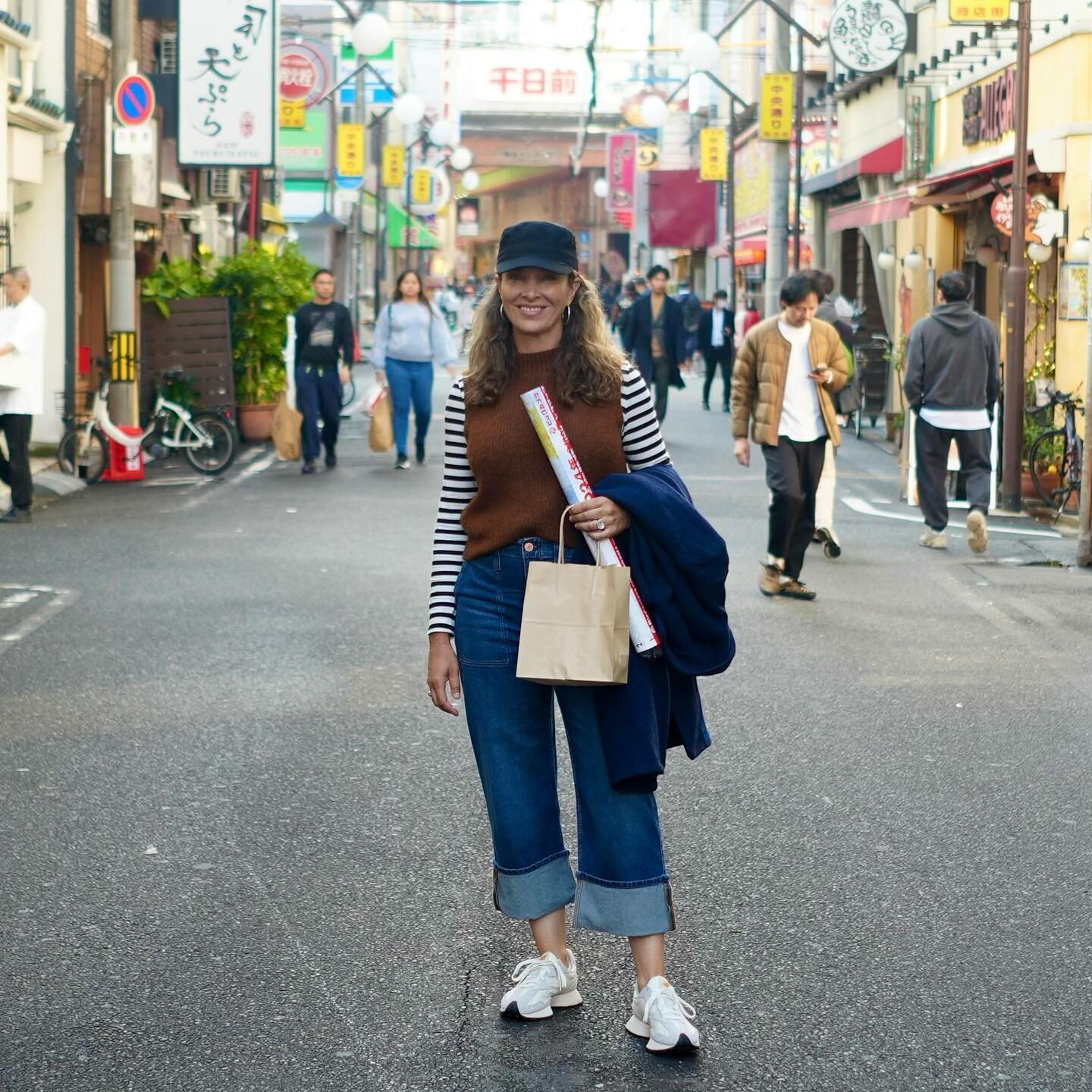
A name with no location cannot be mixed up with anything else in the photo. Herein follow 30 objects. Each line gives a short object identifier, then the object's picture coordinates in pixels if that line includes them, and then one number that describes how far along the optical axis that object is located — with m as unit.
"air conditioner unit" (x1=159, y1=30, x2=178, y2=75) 26.16
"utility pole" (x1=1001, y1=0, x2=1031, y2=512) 15.54
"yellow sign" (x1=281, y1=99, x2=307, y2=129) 34.78
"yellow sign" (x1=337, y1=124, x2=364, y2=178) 44.00
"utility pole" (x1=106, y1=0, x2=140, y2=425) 18.08
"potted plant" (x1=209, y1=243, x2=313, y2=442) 21.11
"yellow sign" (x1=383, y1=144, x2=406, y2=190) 50.91
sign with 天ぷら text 21.06
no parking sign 17.95
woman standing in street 4.07
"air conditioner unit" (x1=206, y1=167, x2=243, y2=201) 28.53
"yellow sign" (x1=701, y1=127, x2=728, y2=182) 46.03
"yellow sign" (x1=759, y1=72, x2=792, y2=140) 28.23
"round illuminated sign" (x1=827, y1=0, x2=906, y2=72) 24.03
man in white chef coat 13.86
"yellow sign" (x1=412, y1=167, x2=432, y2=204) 68.06
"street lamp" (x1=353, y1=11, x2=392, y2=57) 30.70
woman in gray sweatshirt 17.91
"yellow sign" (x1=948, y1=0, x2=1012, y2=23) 17.41
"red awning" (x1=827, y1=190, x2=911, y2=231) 23.08
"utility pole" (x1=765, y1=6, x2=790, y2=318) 27.09
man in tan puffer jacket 10.48
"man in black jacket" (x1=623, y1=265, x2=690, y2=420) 21.77
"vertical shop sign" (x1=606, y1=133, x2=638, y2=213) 69.94
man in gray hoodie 12.55
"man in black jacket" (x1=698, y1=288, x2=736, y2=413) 28.72
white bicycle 17.92
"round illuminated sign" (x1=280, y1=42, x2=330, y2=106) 38.25
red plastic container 17.34
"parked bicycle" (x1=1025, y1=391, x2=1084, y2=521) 14.79
